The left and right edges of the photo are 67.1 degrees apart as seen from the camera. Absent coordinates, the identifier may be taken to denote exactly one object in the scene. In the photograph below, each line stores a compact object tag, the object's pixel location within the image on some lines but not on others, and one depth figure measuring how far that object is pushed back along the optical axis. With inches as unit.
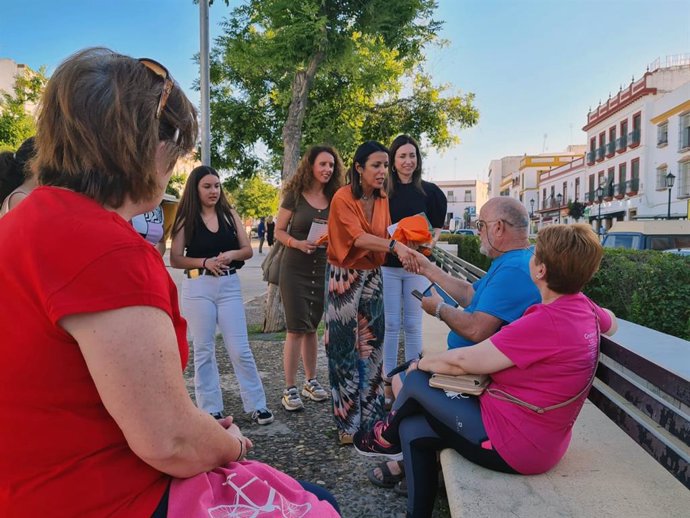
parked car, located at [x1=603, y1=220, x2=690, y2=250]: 472.4
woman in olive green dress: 163.8
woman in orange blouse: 134.9
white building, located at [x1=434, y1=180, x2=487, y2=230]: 3988.7
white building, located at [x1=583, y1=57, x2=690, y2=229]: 1334.9
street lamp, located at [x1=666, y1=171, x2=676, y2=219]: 979.3
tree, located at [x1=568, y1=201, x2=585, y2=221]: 1611.7
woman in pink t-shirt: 80.5
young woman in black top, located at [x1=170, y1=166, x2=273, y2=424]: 150.6
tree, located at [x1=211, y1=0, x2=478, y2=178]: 264.1
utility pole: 238.8
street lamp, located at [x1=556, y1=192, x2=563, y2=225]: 2234.3
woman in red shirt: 38.5
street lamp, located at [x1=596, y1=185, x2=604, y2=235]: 1638.8
